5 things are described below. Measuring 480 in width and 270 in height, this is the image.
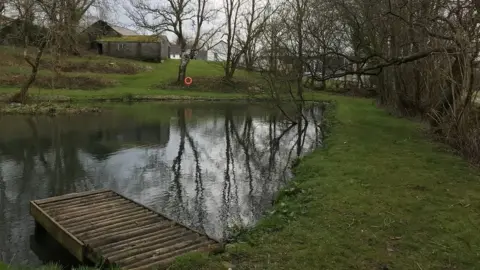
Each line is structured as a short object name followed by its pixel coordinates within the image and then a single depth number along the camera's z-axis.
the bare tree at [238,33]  44.53
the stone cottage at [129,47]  53.69
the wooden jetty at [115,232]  6.18
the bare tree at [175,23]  41.88
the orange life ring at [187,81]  42.91
